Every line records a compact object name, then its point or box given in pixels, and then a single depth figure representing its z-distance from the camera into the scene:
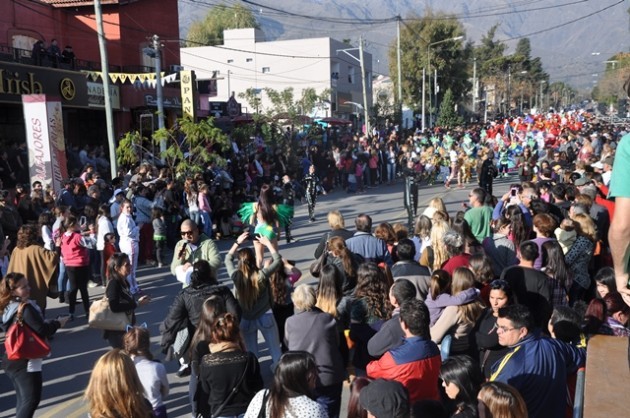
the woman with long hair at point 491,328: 5.52
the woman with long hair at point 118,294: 7.17
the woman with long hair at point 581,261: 8.05
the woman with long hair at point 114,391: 4.22
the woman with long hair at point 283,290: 7.54
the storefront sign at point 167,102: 28.58
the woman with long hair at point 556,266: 7.06
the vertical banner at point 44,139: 15.20
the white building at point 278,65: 60.81
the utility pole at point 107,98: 17.97
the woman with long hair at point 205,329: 5.63
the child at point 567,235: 8.52
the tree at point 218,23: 87.50
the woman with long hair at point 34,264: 8.57
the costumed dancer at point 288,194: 15.80
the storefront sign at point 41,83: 20.36
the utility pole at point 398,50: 38.62
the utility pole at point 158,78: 20.83
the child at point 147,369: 5.16
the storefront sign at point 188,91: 23.59
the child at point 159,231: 13.53
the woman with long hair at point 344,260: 7.34
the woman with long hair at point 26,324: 6.24
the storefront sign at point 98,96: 24.92
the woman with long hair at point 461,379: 4.37
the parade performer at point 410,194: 15.46
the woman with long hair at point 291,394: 4.24
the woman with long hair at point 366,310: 6.19
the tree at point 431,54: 61.34
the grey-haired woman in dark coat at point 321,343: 5.67
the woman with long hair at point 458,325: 5.88
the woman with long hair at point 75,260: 10.16
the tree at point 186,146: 17.91
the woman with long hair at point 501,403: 3.86
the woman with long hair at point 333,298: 6.36
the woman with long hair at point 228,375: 4.97
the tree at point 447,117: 50.30
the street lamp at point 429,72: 54.34
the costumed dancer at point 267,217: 9.19
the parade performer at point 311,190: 18.30
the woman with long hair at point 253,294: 7.11
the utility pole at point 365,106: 35.29
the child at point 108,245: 11.37
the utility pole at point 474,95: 67.97
